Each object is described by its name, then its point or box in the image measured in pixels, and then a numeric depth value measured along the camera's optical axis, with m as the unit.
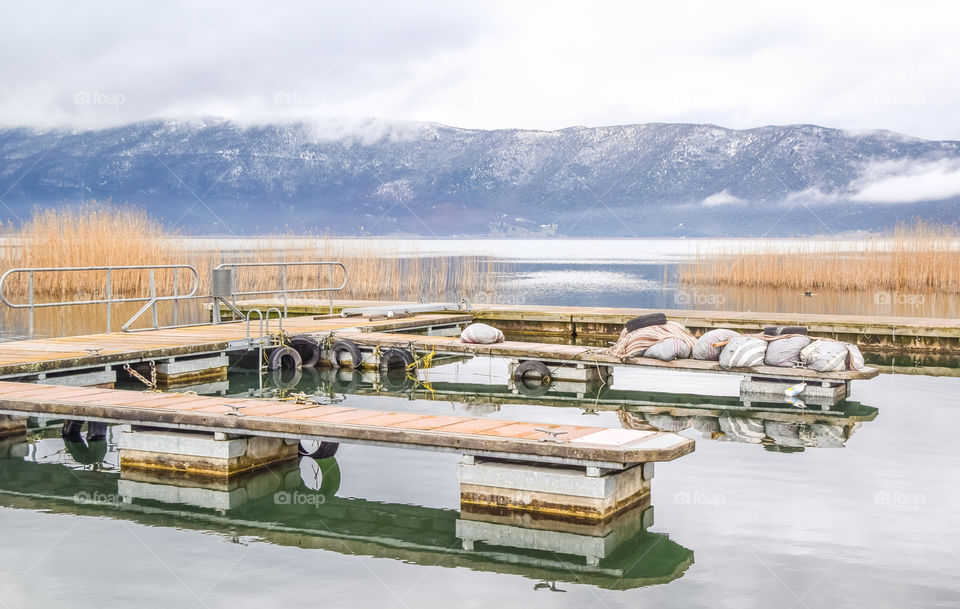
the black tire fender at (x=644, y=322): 11.65
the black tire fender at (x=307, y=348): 13.25
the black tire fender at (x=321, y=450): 8.00
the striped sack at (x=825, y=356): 10.49
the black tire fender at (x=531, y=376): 12.02
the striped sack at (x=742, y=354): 10.82
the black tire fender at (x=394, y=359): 12.98
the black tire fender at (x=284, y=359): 12.62
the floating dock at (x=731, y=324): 14.50
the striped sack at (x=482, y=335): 12.77
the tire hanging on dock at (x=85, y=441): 8.42
